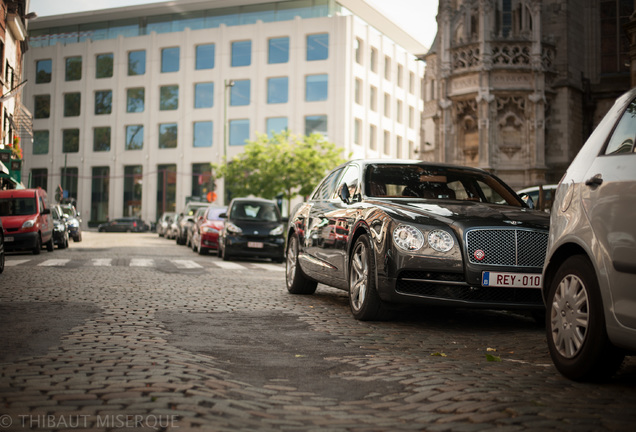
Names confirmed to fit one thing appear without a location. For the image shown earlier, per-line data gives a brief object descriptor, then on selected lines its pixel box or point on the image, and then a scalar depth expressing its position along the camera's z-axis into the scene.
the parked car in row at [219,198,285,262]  20.39
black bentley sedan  6.97
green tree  44.34
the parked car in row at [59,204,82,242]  33.47
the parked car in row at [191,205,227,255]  23.83
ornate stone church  26.22
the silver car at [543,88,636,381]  4.34
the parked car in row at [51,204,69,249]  25.36
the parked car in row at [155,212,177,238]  43.90
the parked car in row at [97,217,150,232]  62.06
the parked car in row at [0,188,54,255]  20.70
